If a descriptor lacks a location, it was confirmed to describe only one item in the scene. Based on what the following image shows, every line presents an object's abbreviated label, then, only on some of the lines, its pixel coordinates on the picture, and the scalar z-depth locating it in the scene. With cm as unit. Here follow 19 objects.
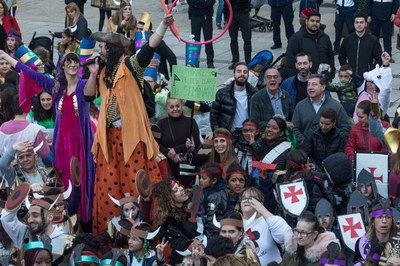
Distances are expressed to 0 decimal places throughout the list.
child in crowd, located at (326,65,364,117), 1246
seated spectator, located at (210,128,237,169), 1088
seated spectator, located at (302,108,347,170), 1094
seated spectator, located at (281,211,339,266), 856
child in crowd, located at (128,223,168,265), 898
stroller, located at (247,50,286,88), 1327
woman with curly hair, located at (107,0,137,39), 1478
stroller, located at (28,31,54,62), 1516
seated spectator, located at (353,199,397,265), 863
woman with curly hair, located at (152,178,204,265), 941
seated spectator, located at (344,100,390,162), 1088
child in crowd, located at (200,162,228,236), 975
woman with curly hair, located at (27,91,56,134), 1155
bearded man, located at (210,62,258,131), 1204
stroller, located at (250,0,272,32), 1889
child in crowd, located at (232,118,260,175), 1122
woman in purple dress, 1023
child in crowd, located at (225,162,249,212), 1008
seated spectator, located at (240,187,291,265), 914
